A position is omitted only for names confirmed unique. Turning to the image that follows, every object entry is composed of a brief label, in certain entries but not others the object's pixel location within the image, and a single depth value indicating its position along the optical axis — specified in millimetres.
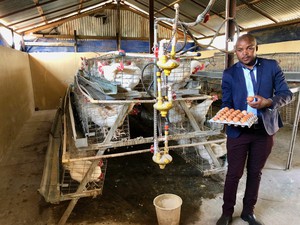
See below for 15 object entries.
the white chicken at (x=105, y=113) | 2128
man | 1577
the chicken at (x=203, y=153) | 2771
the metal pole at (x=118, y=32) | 9450
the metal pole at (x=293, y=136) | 2809
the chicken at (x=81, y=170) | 2111
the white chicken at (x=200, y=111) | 2456
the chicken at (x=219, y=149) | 2688
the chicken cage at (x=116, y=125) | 1998
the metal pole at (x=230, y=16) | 2439
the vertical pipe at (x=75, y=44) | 9227
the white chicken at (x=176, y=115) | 2492
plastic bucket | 1775
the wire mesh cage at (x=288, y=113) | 4166
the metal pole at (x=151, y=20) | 5576
